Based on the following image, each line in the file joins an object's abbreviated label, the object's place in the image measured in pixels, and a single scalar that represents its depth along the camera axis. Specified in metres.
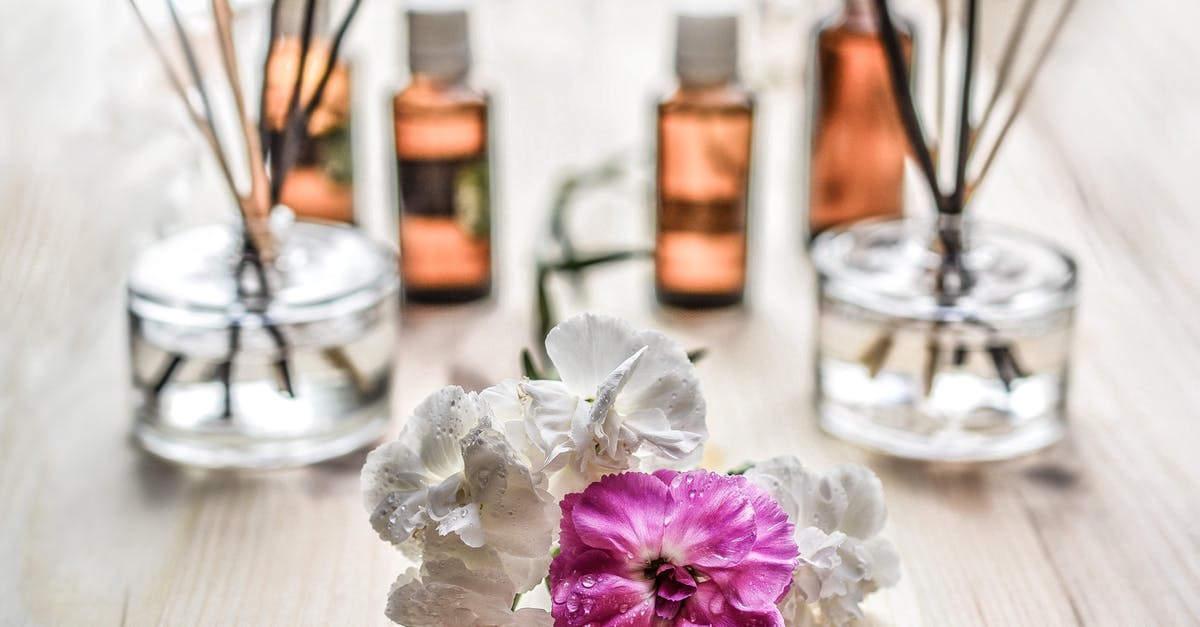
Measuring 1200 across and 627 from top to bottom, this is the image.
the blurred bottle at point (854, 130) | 0.66
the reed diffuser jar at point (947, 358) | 0.55
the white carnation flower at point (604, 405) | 0.46
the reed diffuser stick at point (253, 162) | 0.55
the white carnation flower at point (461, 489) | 0.46
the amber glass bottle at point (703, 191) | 0.63
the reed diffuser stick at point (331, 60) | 0.55
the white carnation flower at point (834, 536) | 0.47
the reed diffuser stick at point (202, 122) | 0.54
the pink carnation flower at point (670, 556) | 0.45
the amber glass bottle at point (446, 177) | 0.63
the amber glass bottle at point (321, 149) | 0.65
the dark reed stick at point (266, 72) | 0.55
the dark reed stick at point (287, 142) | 0.56
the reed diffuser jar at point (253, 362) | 0.55
